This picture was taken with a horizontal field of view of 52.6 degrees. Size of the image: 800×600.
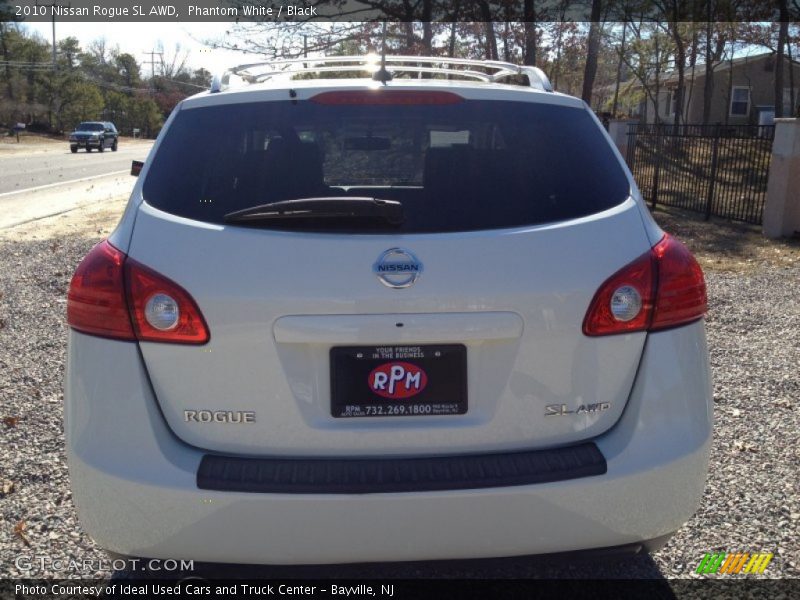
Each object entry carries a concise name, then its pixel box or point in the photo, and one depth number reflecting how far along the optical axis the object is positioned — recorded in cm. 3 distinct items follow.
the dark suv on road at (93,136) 4850
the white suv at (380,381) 232
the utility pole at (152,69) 10226
